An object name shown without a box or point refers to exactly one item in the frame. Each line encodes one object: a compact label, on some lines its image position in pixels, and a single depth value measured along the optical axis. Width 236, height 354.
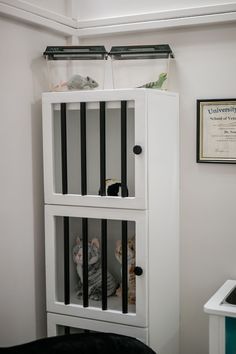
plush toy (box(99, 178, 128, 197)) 2.25
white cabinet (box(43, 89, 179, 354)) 2.18
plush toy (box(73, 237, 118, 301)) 2.33
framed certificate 2.33
